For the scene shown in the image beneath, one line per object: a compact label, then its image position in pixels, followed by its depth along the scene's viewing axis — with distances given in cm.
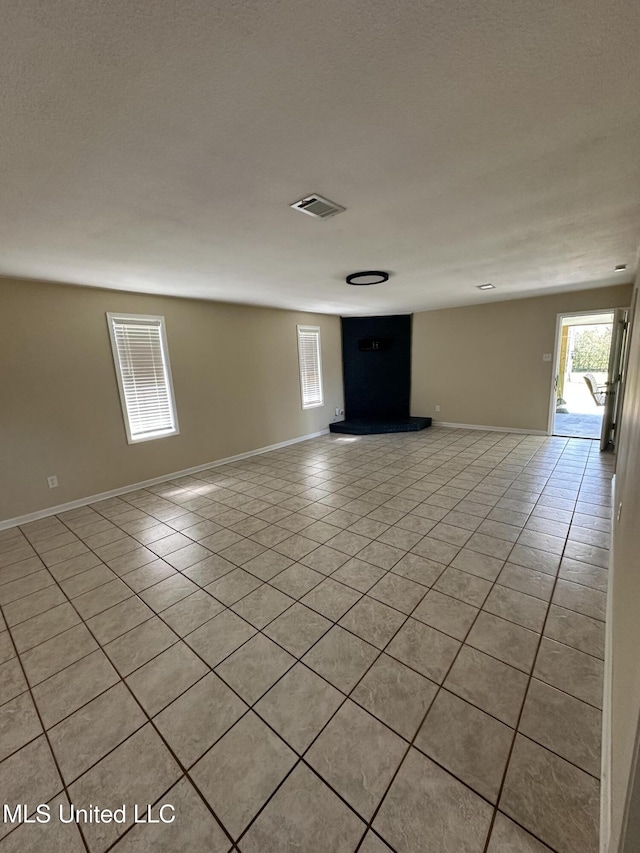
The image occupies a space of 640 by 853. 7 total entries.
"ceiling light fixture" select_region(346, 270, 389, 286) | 370
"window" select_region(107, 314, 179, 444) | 416
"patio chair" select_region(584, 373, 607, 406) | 746
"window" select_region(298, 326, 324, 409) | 662
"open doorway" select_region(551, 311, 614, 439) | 807
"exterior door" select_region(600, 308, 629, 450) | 465
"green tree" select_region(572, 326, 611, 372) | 912
